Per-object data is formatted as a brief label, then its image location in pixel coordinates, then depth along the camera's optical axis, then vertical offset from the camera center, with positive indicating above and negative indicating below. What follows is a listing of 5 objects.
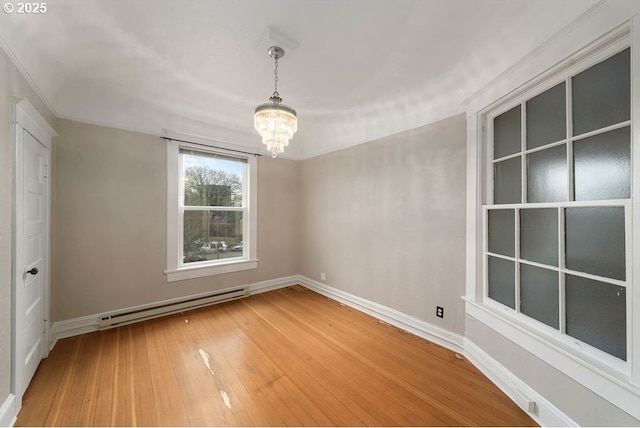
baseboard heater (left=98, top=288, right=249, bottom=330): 2.70 -1.22
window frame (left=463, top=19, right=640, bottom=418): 1.09 +0.05
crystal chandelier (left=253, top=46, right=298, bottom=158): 1.83 +0.75
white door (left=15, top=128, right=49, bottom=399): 1.63 -0.36
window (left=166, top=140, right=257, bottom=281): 3.16 +0.04
